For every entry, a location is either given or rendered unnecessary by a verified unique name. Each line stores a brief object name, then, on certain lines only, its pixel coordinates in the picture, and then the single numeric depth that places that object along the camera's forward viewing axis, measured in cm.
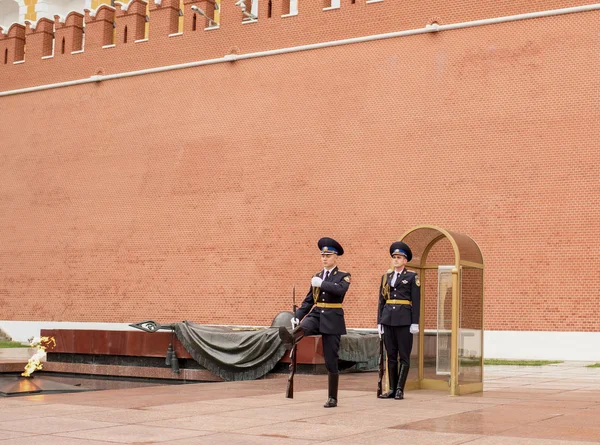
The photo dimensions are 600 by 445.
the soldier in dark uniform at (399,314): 694
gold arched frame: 718
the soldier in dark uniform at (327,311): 638
